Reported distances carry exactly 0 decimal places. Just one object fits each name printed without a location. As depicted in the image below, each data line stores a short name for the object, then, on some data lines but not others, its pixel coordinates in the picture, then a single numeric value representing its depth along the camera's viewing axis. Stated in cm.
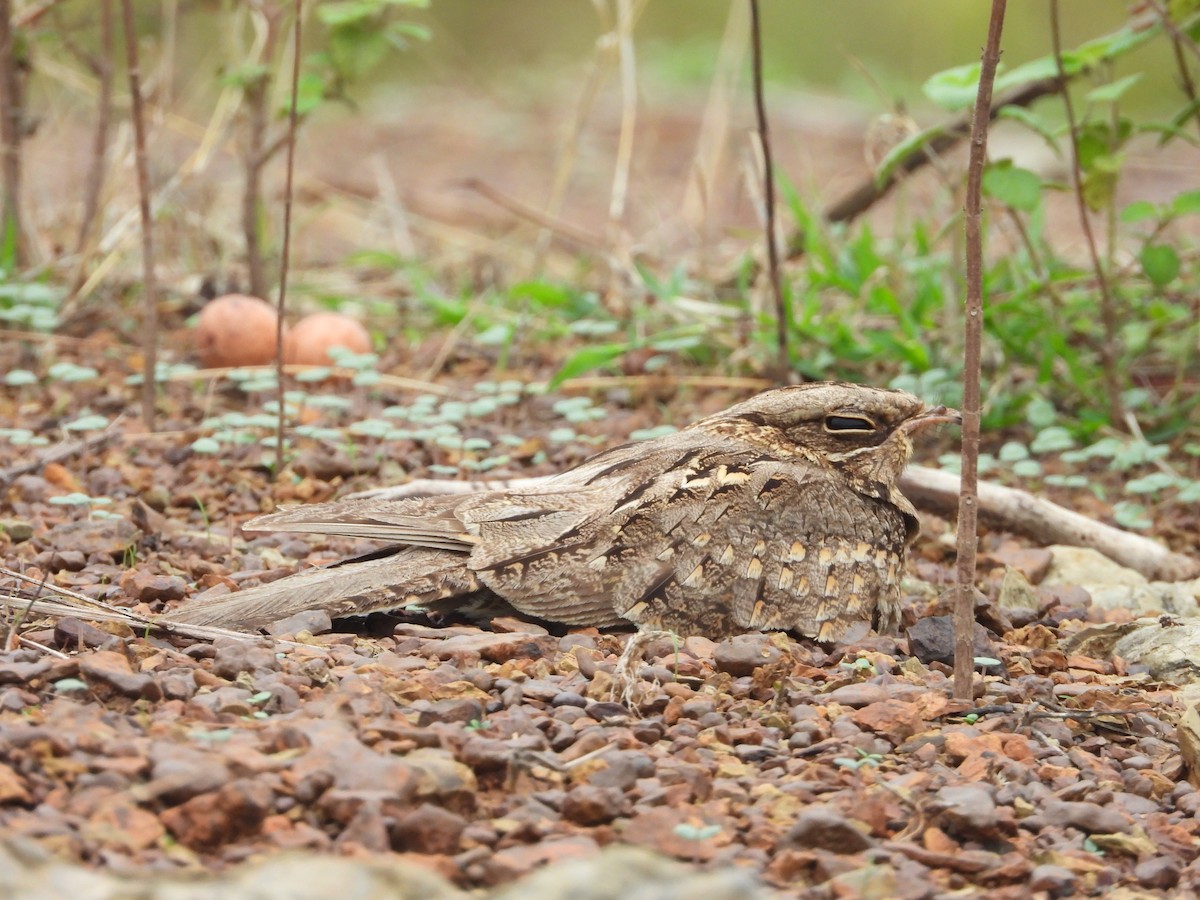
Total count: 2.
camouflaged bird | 603
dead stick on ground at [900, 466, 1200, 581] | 796
